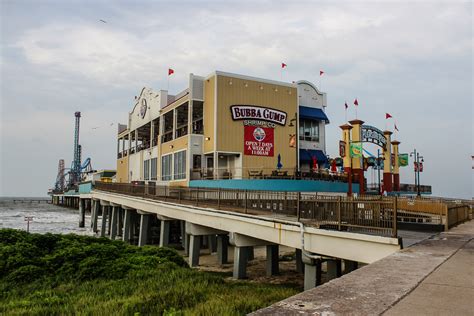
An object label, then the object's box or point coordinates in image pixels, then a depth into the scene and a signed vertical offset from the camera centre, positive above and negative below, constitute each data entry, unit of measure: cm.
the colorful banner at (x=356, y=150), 3366 +293
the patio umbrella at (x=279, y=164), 3744 +176
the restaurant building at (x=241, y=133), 3703 +514
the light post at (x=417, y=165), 5233 +262
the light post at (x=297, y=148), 3988 +359
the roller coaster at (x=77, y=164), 13521 +558
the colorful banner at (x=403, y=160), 4534 +280
